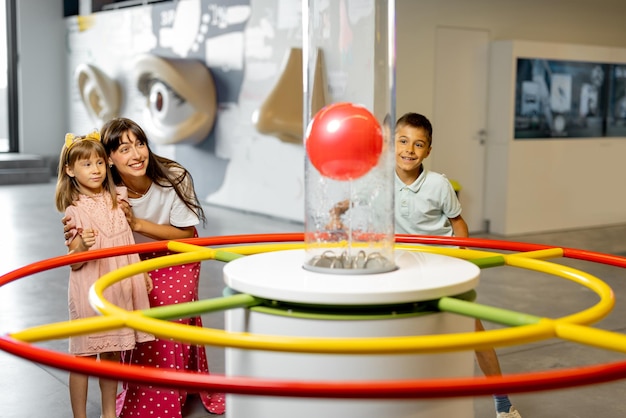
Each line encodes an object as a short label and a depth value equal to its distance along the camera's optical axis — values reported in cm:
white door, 759
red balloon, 190
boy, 324
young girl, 285
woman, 305
